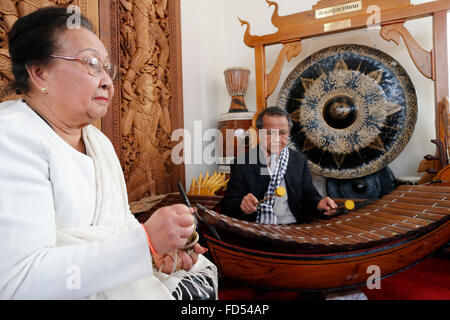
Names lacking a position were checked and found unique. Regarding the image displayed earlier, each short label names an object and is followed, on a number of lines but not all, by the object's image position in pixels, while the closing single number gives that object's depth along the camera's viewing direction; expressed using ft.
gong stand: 7.39
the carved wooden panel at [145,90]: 6.21
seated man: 6.12
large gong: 8.13
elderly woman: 1.74
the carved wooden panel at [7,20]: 4.03
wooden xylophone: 3.74
